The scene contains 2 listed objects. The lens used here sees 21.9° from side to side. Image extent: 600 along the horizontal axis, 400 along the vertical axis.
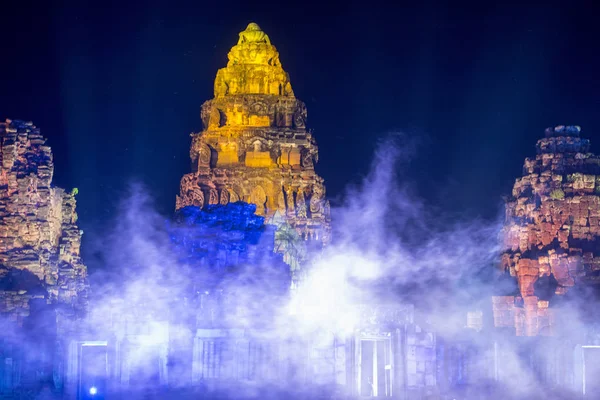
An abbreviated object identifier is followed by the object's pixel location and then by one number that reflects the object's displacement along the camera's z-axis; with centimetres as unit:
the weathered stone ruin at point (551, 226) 6806
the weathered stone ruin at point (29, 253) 5506
